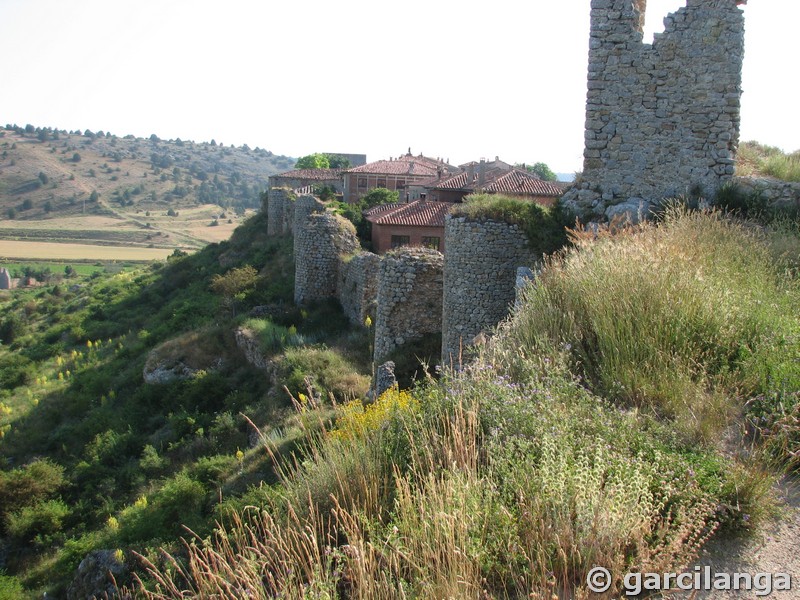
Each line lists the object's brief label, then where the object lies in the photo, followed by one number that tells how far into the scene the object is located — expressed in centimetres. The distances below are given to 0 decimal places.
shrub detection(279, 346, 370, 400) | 1550
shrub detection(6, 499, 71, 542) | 1566
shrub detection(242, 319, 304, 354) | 1953
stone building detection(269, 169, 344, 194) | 5222
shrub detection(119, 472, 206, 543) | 1266
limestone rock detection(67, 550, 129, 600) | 1141
